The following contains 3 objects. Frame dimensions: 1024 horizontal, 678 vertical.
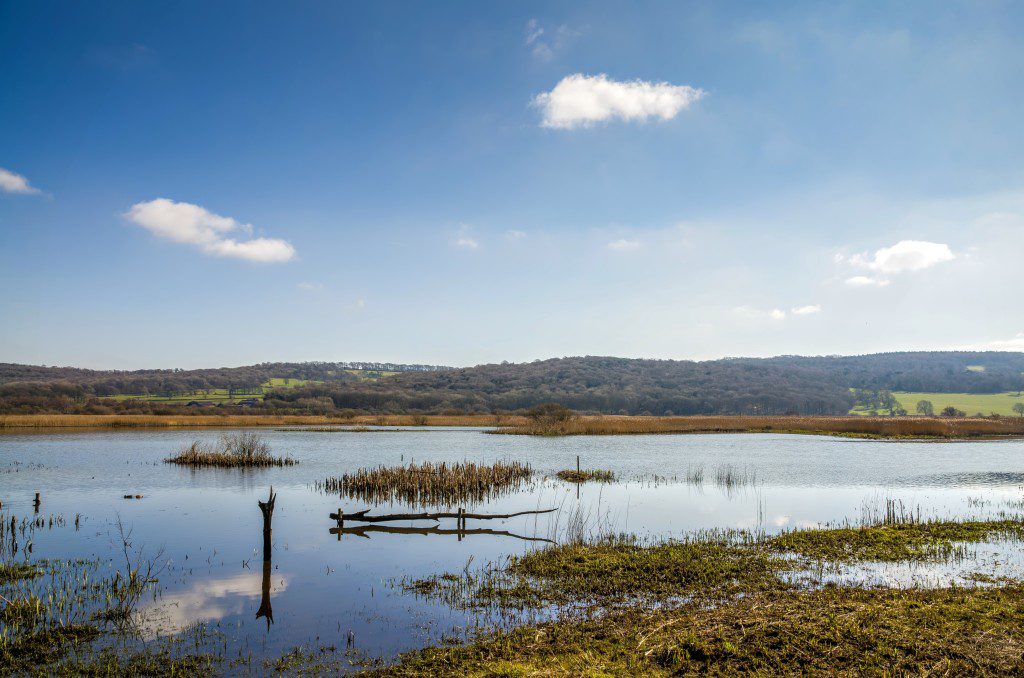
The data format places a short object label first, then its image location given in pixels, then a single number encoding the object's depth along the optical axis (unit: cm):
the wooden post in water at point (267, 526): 1566
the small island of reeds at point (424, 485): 2688
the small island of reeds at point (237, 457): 3900
